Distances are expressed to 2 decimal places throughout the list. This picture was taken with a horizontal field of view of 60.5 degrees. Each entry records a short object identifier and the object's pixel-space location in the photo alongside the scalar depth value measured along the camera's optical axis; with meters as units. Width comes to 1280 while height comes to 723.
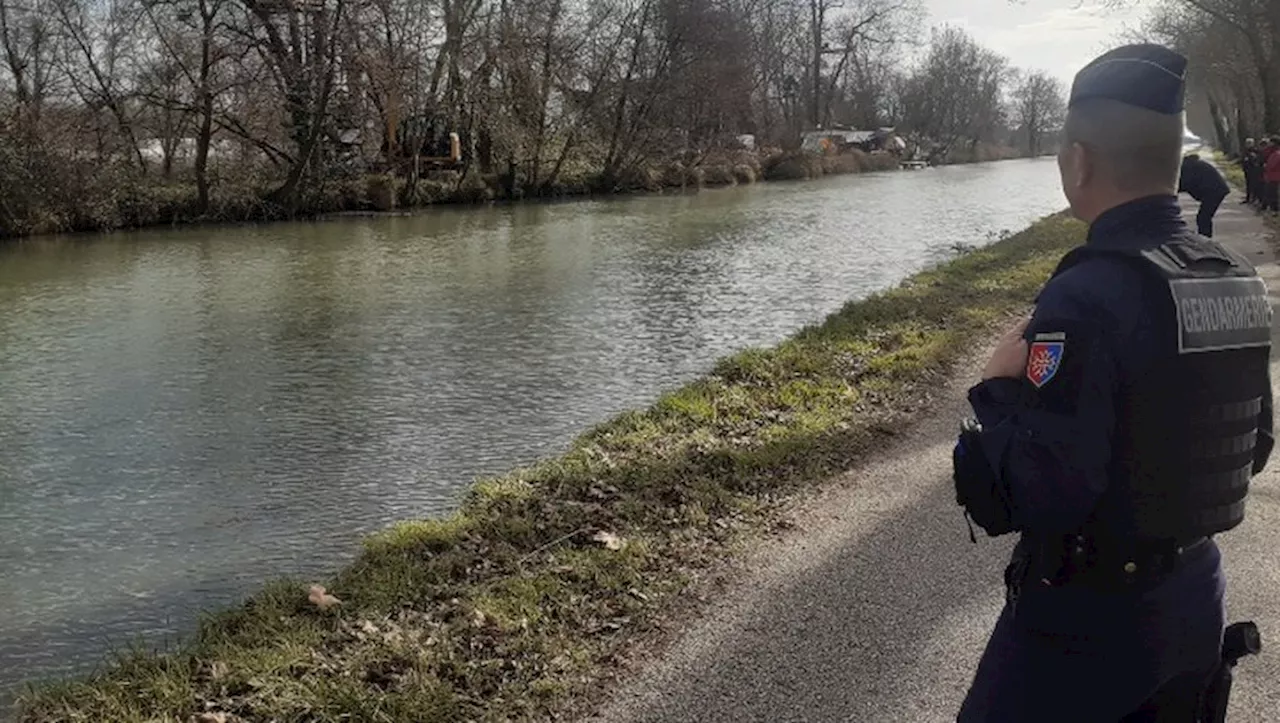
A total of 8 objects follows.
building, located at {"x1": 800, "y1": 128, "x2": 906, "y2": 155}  71.50
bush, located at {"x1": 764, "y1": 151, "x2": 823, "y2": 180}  59.25
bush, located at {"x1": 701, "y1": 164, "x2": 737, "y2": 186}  52.01
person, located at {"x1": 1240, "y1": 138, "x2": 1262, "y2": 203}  26.86
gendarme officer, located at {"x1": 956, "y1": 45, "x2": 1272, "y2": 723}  2.06
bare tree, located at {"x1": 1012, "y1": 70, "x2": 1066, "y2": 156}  132.00
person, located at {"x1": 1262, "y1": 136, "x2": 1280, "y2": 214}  21.92
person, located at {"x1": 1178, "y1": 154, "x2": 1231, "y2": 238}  11.72
